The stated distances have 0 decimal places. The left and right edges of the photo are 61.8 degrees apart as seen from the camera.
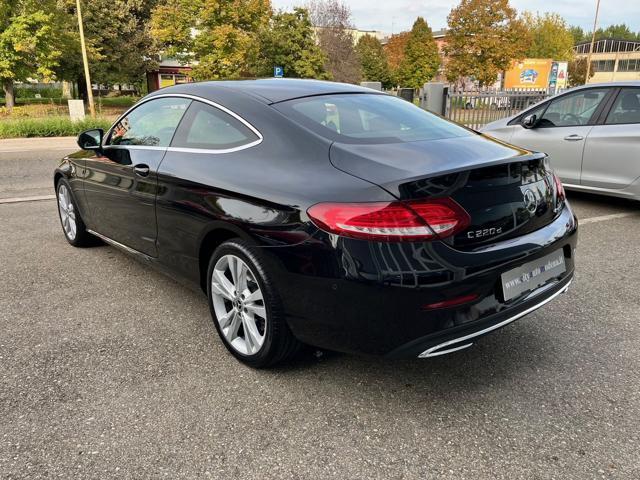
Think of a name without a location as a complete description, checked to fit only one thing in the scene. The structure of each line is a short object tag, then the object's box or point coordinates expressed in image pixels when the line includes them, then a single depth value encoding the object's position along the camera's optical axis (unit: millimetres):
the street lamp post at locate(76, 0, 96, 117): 23734
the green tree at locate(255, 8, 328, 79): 39781
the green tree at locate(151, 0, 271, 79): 31344
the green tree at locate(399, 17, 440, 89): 64375
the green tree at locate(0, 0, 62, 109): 26891
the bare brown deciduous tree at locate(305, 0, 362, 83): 45469
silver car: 6230
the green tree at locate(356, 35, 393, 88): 66438
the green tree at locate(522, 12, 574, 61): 61719
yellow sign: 43781
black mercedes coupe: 2238
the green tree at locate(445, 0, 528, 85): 41875
